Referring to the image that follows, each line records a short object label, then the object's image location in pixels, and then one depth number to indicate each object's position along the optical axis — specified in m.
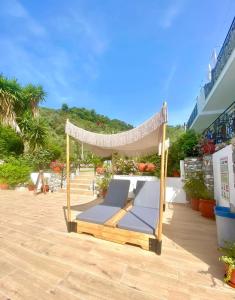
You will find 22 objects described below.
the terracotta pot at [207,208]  5.64
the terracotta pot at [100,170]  10.97
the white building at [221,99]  6.08
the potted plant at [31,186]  10.69
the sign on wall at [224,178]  4.79
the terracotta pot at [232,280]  2.56
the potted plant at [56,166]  11.64
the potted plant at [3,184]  11.16
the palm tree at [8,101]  12.60
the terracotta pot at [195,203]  6.57
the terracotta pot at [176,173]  8.44
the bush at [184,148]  7.83
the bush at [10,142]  14.12
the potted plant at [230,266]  2.49
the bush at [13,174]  11.08
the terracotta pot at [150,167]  9.23
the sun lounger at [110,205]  4.38
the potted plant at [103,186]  8.63
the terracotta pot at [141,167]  9.38
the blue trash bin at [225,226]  3.35
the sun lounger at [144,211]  3.83
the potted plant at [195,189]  6.43
